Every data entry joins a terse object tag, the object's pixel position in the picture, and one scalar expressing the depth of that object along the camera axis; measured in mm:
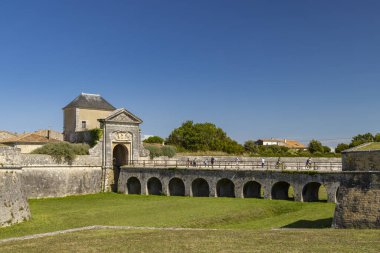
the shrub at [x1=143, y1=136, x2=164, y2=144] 74688
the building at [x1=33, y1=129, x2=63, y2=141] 47106
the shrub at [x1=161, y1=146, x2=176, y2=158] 47781
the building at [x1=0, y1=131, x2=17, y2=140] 52356
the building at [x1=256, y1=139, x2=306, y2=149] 120875
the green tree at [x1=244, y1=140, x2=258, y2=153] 76125
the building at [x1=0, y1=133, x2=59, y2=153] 41344
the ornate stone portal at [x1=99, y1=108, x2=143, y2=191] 43312
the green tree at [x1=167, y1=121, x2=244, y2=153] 73438
